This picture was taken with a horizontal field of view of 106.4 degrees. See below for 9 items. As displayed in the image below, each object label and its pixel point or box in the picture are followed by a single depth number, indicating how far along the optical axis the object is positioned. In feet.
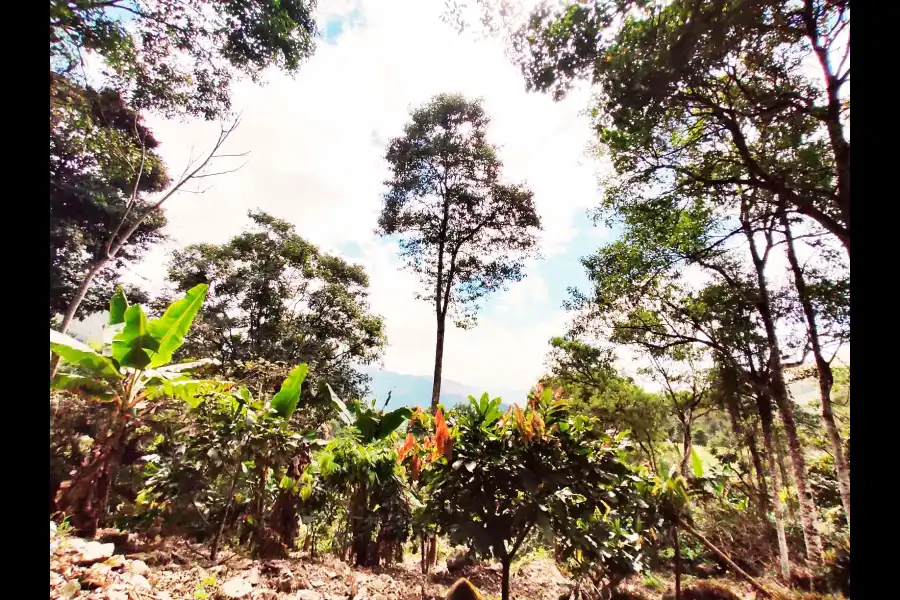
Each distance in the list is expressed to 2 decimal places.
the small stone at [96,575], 3.73
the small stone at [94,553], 4.08
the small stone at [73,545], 4.17
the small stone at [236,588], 4.86
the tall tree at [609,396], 22.99
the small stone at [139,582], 4.18
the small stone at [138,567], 4.60
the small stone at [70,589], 3.39
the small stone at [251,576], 5.38
